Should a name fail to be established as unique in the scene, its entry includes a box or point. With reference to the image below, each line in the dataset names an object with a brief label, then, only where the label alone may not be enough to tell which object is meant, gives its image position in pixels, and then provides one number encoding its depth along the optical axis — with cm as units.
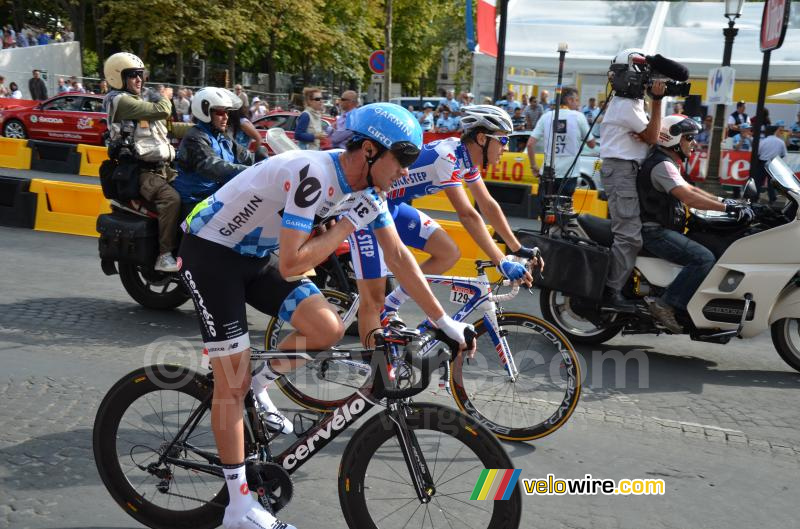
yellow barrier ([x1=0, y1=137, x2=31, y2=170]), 1942
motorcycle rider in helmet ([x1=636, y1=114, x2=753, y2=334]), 684
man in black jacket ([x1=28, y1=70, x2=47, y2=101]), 2807
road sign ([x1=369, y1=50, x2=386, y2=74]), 2305
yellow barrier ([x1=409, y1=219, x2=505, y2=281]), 1008
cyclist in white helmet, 533
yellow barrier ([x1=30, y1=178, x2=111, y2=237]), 1162
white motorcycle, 673
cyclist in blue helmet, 341
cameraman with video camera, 701
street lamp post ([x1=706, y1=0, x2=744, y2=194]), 1571
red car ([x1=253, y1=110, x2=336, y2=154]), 2177
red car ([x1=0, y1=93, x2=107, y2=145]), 2369
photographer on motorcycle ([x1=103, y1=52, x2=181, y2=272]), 756
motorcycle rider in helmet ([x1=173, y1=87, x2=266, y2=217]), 730
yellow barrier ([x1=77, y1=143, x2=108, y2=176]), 1905
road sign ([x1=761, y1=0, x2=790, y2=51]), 1318
